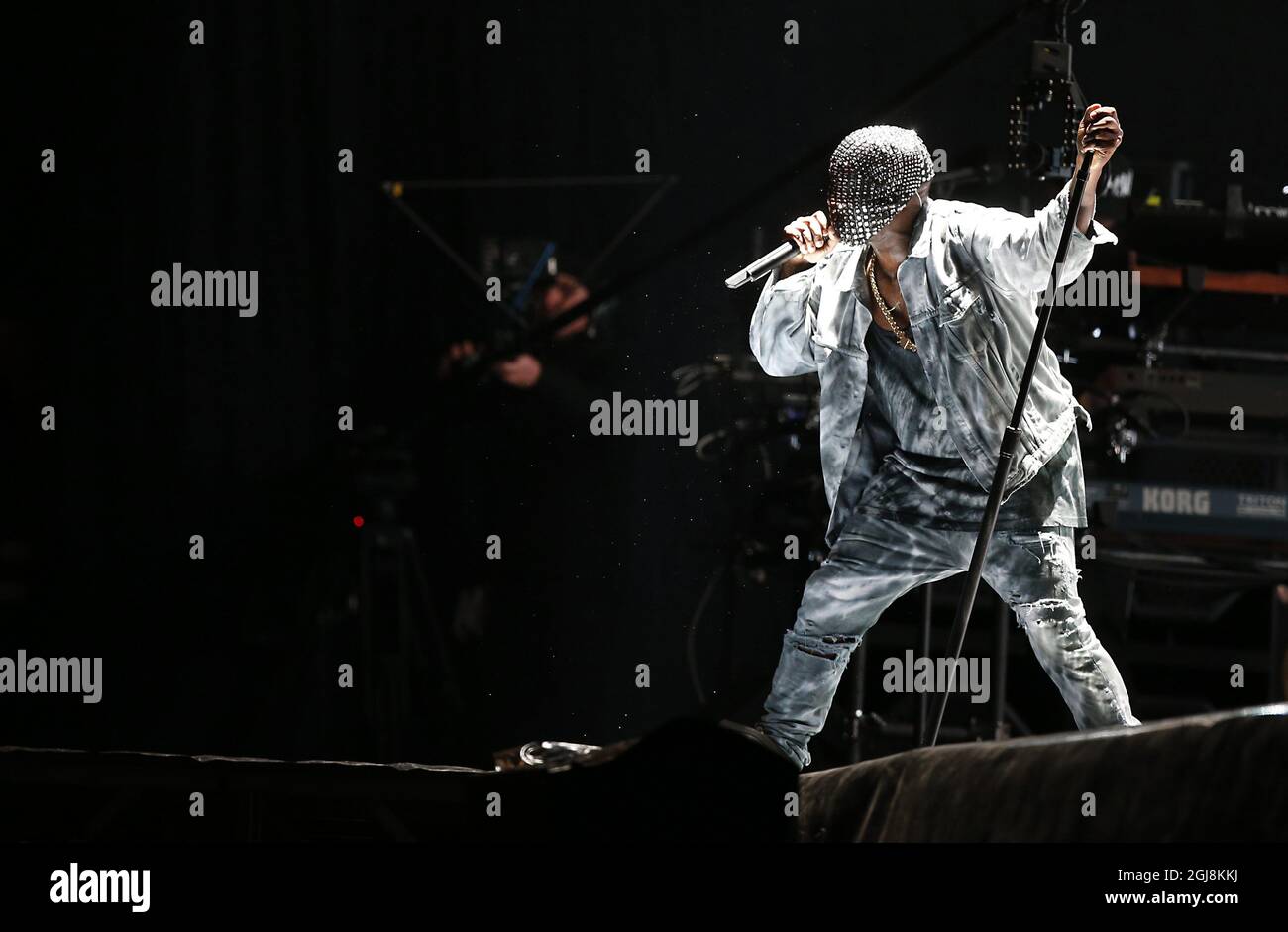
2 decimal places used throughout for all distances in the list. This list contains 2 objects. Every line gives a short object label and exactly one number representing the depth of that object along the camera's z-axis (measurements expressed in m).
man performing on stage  6.39
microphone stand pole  5.99
